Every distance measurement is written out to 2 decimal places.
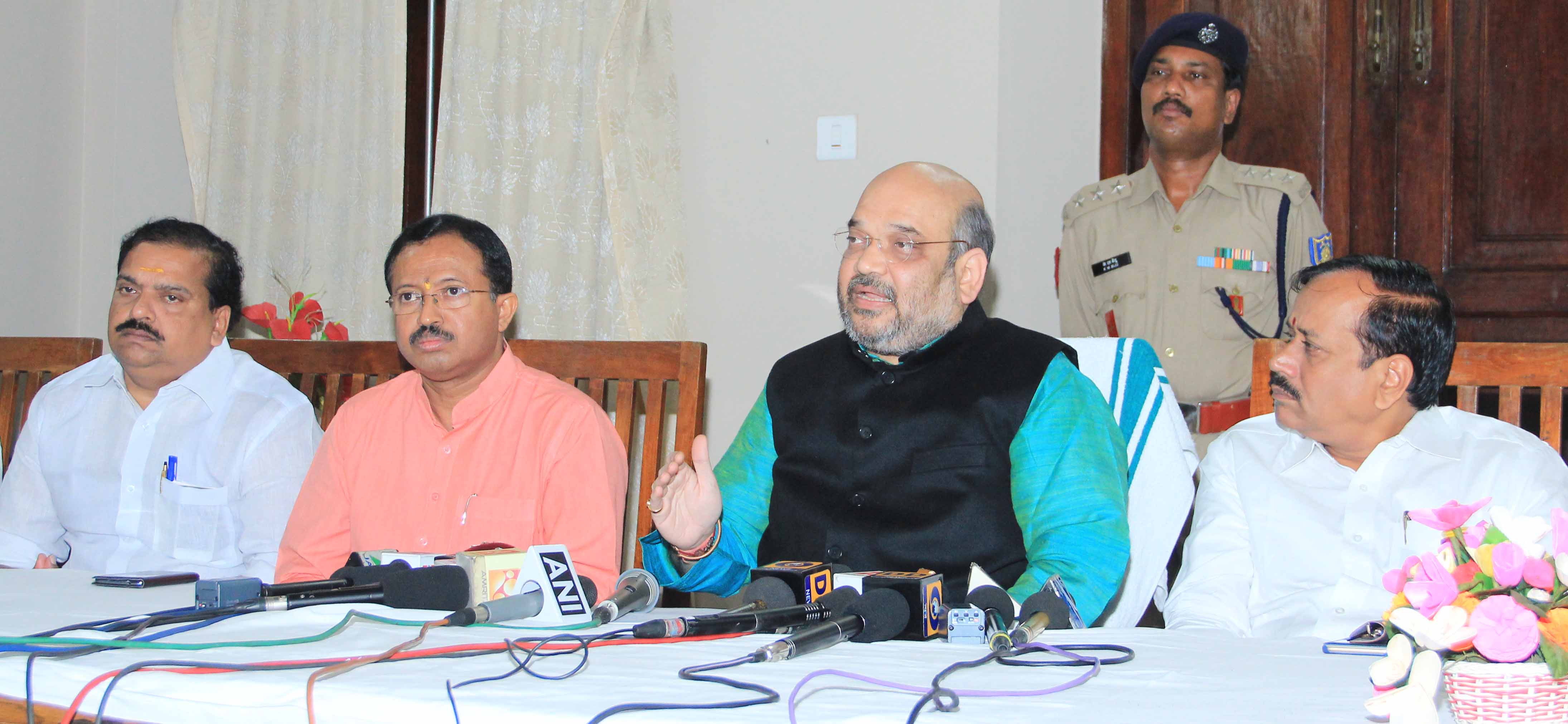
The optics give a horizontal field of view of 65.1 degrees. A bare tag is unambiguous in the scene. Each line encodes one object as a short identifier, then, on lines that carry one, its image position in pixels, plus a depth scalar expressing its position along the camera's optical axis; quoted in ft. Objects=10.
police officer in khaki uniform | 9.11
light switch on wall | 10.55
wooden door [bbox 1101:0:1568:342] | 9.78
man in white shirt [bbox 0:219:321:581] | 7.61
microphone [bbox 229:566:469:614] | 4.70
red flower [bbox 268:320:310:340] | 10.84
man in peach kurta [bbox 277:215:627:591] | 6.74
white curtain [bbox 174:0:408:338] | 12.76
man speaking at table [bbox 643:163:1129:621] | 5.90
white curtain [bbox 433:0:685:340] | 11.30
